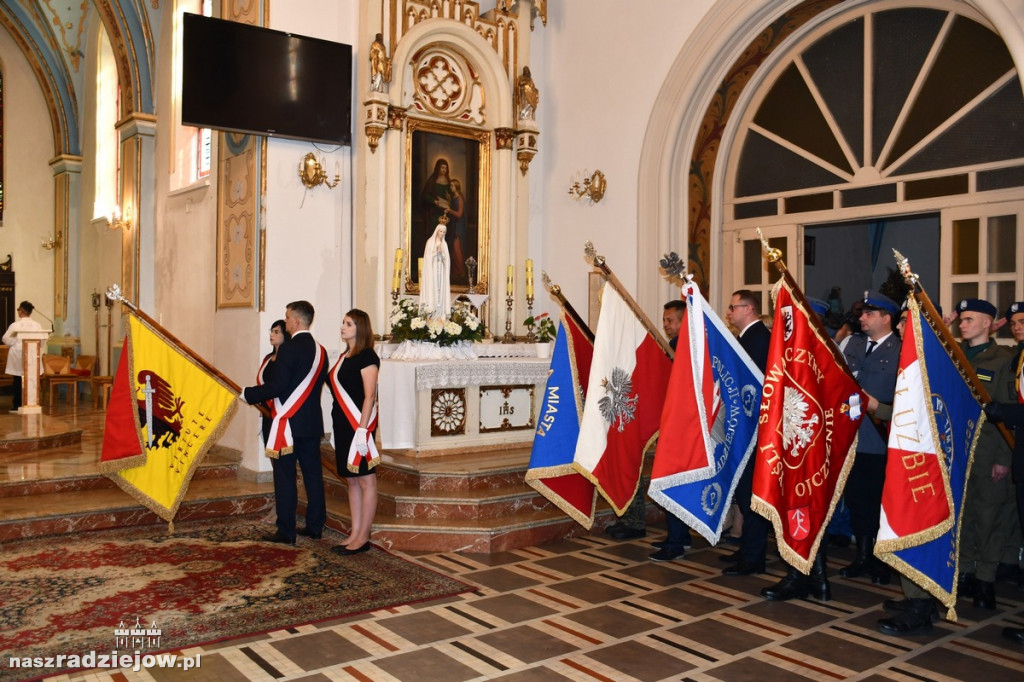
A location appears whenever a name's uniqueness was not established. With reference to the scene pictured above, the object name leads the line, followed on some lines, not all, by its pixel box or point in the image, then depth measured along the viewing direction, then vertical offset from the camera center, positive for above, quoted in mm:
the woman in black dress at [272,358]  6145 -226
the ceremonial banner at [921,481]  4145 -702
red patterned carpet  4375 -1516
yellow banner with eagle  6215 -672
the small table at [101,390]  12666 -988
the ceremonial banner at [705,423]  5094 -548
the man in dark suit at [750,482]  5535 -956
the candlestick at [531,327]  8875 +26
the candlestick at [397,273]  8094 +503
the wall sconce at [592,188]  8836 +1442
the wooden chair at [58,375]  13203 -766
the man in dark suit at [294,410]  5918 -567
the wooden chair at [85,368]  13445 -704
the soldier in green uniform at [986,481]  4754 -809
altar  7297 -646
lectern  10484 -530
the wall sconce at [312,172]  8125 +1438
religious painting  8672 +1350
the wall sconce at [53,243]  15875 +1473
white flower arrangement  7602 +8
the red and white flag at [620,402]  5766 -485
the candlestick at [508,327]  9125 +18
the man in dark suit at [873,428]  5109 -567
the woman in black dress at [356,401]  5602 -471
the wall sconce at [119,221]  12836 +1552
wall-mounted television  7574 +2171
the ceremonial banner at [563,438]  5980 -744
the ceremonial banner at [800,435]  4676 -555
